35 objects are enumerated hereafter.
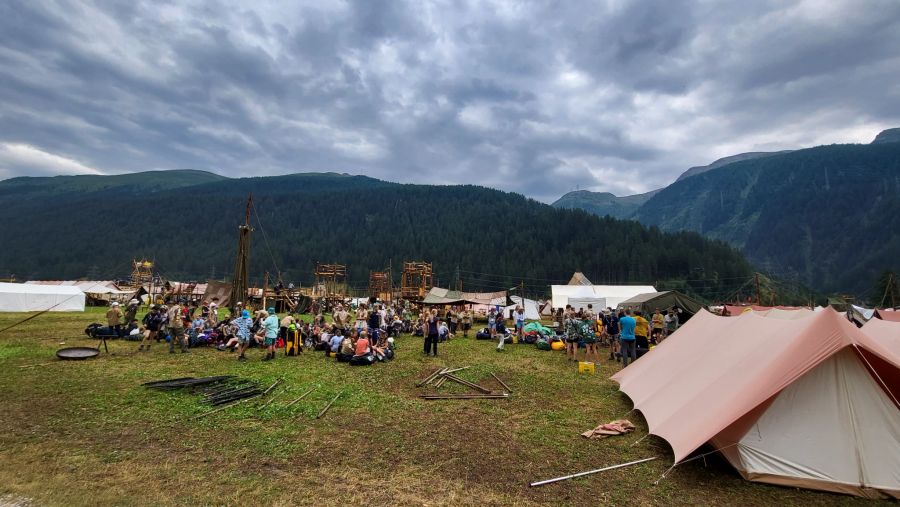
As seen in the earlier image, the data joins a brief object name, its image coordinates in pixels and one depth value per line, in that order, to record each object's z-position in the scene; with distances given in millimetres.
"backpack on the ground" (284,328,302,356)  14477
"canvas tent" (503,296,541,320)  33625
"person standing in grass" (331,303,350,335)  17120
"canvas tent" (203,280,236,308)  37247
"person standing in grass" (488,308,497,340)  20844
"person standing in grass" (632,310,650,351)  13227
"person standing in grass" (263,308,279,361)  13633
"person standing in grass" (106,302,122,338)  16000
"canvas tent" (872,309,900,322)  18859
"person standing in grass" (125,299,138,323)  17127
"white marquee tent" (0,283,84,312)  30984
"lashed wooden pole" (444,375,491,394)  10005
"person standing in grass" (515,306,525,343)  19312
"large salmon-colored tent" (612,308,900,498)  5047
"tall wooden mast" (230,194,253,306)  23609
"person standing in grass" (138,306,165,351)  14703
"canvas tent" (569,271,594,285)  59044
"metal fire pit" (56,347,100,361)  12547
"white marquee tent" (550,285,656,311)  37538
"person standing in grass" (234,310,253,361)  13383
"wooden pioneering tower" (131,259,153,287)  60381
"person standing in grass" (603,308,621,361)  14936
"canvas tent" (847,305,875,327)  20938
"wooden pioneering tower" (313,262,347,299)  47009
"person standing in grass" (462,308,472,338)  21938
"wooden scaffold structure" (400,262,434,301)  45625
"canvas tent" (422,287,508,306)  34531
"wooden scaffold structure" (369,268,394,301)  52875
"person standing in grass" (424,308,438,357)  14492
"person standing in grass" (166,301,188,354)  14344
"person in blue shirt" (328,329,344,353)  14352
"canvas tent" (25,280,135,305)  45312
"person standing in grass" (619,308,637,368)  12188
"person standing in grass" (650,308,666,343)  17250
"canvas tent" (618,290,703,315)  23484
